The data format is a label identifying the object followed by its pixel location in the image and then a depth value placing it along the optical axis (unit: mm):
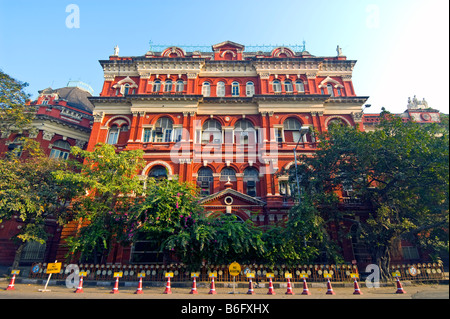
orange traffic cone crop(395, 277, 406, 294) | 11523
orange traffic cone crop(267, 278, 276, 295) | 11461
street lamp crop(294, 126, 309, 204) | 14847
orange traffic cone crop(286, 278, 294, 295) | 11383
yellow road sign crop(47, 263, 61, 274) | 12320
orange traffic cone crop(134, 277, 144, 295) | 11526
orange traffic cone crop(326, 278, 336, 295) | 11219
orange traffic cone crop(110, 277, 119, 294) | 11742
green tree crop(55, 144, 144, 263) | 15398
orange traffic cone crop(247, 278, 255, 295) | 11445
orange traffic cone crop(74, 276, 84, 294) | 11914
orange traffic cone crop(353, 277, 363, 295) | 11239
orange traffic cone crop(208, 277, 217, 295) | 11644
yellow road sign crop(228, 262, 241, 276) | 10891
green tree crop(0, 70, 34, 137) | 19219
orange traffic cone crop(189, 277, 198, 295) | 11728
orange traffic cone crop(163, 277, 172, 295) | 11656
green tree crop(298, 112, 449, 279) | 13734
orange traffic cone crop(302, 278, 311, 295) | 11215
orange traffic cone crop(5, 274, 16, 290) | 12595
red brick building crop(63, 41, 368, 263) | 21016
